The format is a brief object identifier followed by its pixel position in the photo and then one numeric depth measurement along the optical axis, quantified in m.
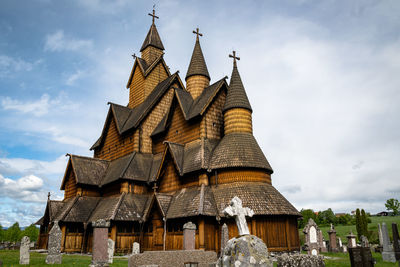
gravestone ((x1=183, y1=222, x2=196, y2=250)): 16.08
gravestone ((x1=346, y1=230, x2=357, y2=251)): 25.01
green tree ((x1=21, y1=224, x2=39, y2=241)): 80.44
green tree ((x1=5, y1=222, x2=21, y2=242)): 77.00
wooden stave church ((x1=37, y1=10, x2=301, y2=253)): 20.39
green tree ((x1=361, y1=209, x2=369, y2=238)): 41.12
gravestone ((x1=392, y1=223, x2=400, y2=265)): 17.25
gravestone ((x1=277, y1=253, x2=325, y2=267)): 8.32
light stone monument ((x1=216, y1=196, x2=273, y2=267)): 6.82
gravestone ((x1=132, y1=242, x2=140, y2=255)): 19.82
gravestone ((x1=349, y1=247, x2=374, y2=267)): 10.77
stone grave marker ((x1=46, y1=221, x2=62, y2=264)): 15.67
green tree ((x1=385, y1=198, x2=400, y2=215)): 81.38
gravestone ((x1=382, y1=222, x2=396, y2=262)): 17.91
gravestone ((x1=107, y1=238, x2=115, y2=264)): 17.76
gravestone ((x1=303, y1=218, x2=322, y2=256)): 21.22
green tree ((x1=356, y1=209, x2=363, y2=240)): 41.36
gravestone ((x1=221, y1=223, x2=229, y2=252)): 16.93
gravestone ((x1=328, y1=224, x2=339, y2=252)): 27.83
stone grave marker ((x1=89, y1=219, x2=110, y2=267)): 13.21
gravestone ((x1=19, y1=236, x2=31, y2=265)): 15.19
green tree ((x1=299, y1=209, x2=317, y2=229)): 90.25
